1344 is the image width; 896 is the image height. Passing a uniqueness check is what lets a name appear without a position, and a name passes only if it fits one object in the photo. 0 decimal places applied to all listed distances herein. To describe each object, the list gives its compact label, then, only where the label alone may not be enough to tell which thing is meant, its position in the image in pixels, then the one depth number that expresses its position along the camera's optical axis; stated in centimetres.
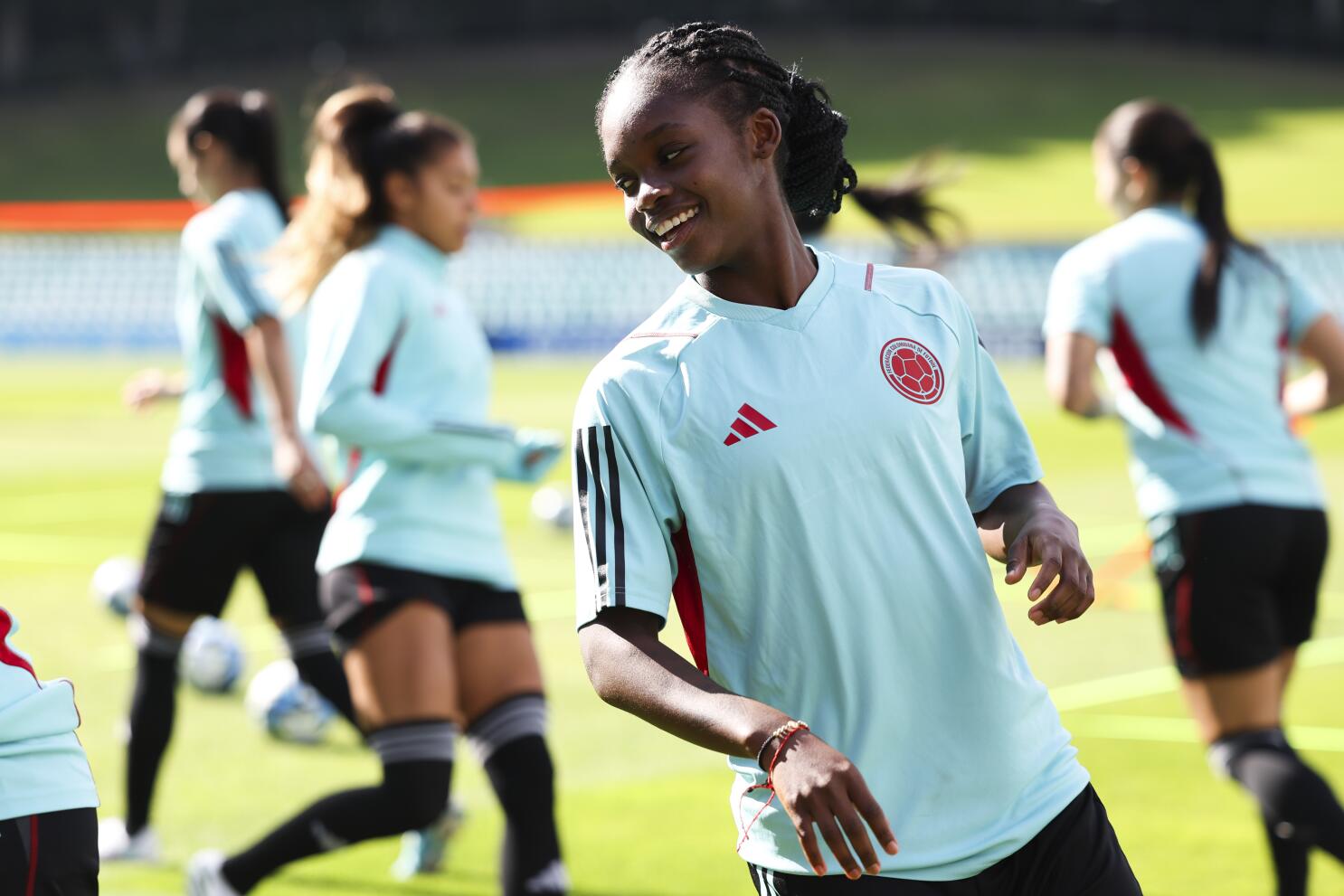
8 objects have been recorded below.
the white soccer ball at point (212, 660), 1711
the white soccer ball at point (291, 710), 1543
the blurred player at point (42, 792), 598
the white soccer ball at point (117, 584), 2045
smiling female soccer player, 570
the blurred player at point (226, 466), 1243
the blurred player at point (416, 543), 987
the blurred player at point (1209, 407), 1051
